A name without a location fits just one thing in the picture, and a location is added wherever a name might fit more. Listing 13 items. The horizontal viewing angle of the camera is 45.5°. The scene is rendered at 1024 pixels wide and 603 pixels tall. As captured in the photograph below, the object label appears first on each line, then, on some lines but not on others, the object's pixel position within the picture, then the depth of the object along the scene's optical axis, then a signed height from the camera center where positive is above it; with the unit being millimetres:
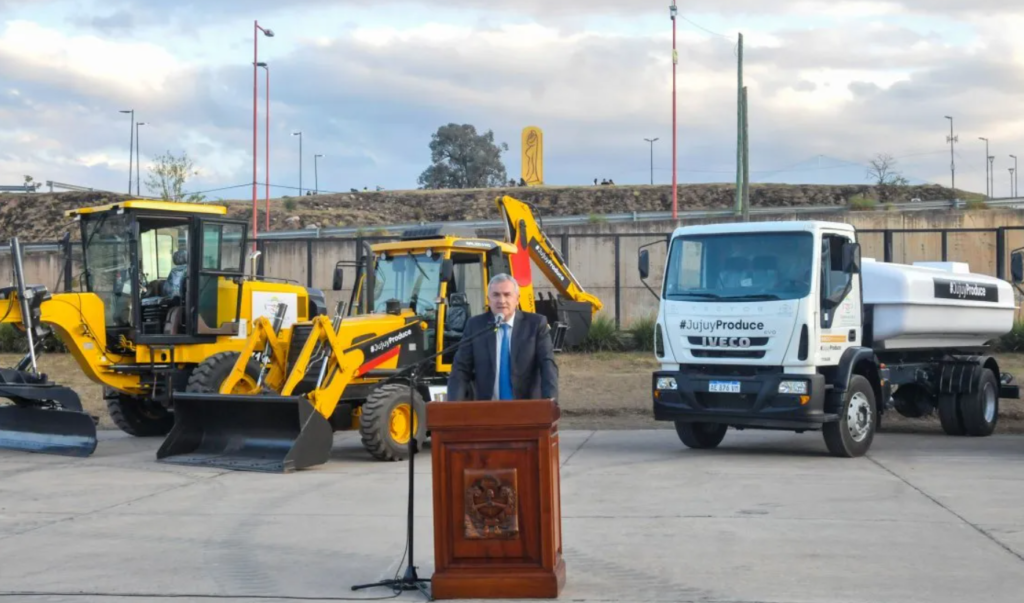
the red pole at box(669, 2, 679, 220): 36938 +5286
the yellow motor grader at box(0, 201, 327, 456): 16281 +226
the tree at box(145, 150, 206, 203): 48719 +5737
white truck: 13609 -73
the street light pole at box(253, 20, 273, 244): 41906 +9581
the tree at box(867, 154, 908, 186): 54250 +6340
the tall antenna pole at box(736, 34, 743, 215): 31453 +4907
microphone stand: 7258 -1563
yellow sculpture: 61500 +8493
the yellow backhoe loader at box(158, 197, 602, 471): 13609 -519
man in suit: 7906 -228
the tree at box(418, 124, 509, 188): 84312 +11271
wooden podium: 6926 -996
